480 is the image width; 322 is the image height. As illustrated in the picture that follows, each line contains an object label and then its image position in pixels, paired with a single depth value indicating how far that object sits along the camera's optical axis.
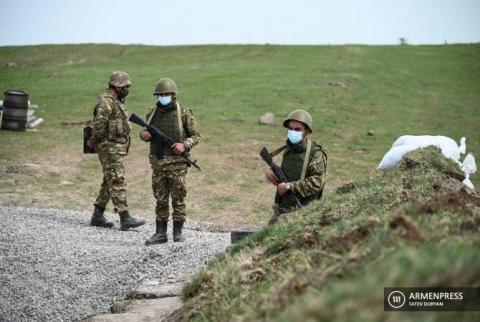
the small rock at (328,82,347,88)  63.59
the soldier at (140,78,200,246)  17.97
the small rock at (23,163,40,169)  31.45
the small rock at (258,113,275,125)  46.99
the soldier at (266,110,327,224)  14.14
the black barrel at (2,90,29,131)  41.00
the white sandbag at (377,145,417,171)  19.30
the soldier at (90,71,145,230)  19.98
